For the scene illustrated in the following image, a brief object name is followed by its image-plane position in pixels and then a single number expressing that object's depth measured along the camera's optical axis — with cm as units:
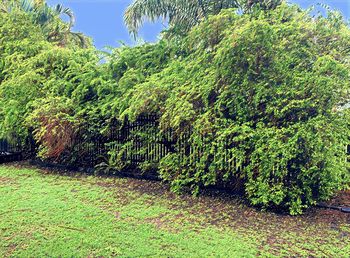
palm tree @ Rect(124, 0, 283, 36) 955
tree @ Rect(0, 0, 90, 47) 1147
